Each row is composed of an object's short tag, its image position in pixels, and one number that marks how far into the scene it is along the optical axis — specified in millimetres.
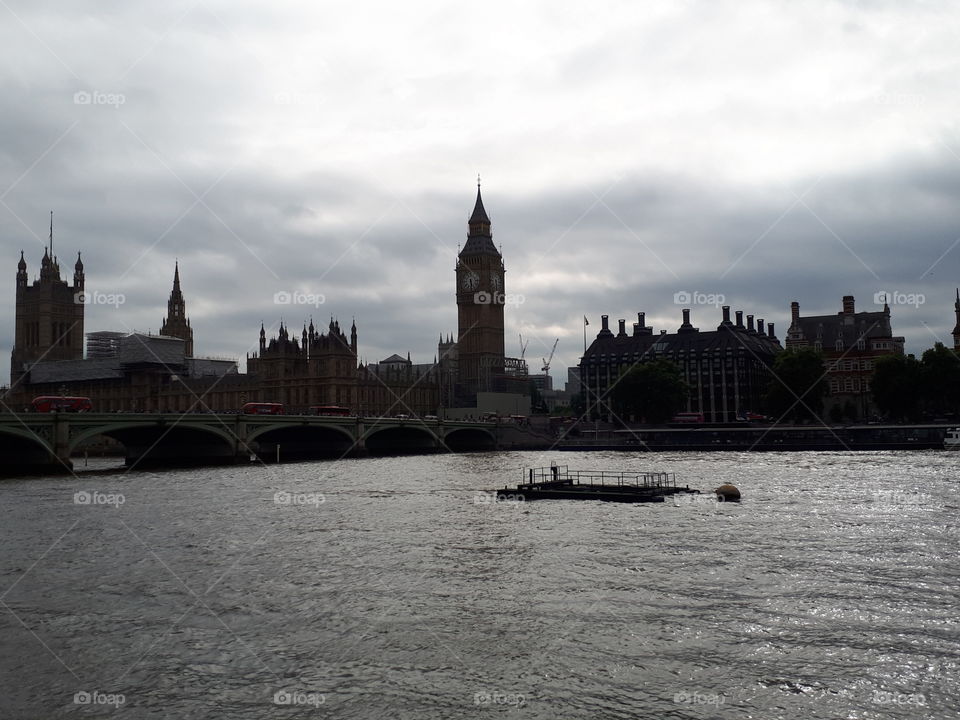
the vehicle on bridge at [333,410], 114875
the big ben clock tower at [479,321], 188375
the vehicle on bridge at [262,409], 103188
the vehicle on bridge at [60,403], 87938
